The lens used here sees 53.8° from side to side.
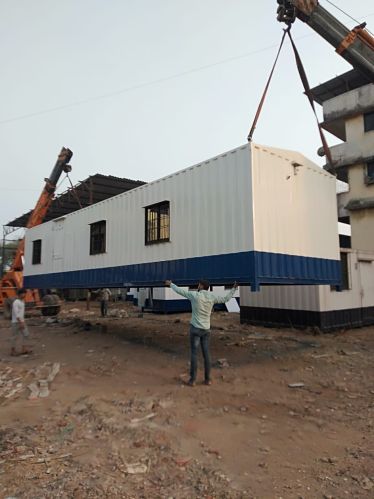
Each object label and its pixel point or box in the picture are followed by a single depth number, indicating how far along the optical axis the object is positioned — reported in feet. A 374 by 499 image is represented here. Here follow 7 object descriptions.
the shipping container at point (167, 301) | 70.38
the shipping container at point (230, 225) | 26.16
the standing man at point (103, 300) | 65.10
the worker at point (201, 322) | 23.13
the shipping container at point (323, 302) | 44.04
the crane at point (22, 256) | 66.97
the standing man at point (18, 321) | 33.45
